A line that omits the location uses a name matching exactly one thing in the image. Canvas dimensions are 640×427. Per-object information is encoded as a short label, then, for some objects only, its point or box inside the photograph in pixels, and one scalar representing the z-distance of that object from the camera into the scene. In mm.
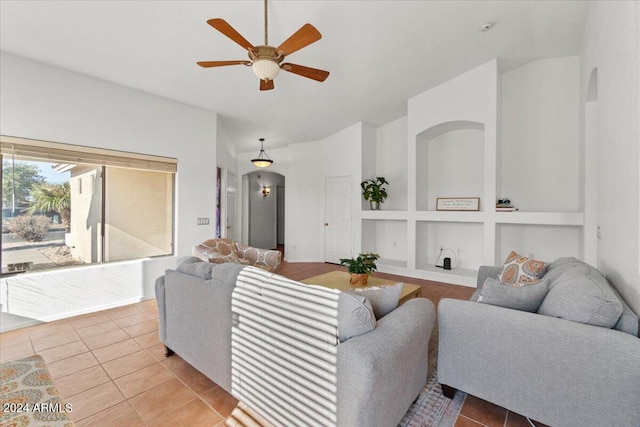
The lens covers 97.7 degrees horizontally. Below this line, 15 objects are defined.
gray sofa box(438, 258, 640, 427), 1332
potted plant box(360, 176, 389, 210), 5828
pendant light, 6516
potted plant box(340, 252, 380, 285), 3264
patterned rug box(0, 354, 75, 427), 1180
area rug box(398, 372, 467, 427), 1694
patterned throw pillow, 2504
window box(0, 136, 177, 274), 3057
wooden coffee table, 2989
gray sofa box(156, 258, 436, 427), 1230
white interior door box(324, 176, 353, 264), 6364
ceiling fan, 2145
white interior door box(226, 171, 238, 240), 6557
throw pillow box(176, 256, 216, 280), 2137
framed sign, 5012
